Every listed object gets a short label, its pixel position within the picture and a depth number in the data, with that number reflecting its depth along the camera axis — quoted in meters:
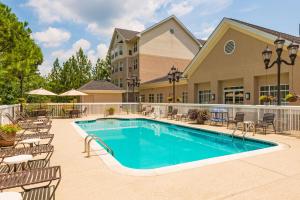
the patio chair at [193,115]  15.63
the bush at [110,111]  22.20
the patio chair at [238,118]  12.16
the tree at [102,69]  46.43
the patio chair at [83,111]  21.00
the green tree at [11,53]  14.76
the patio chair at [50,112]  19.49
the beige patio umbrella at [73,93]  19.81
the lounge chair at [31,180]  3.21
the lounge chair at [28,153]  4.88
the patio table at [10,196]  2.59
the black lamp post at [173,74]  19.75
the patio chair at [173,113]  18.43
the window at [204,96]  20.49
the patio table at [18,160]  4.33
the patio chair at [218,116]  13.88
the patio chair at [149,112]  21.72
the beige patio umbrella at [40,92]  17.61
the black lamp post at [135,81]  27.13
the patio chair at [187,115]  16.41
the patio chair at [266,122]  10.99
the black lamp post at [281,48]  10.77
